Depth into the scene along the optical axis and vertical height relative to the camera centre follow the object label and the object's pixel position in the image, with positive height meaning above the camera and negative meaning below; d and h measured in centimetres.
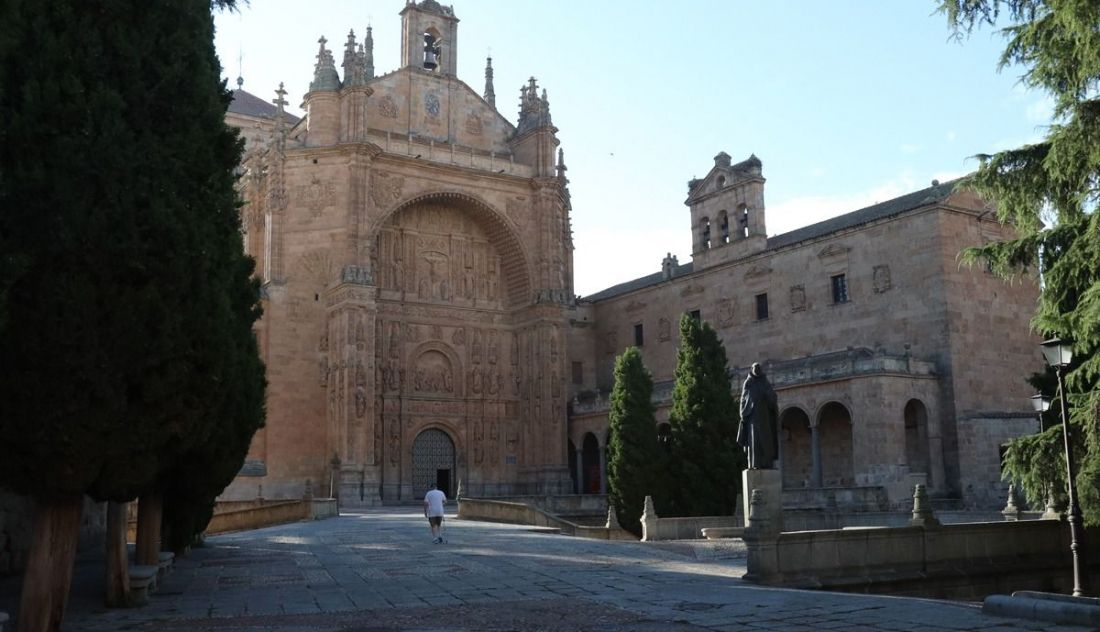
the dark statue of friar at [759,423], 1384 +36
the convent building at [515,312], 3141 +540
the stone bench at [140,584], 1056 -137
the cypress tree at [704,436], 2430 +32
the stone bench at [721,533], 1922 -169
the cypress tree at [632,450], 2548 +0
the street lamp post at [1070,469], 1154 -34
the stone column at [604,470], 4144 -83
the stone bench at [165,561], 1271 -136
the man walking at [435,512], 1923 -117
